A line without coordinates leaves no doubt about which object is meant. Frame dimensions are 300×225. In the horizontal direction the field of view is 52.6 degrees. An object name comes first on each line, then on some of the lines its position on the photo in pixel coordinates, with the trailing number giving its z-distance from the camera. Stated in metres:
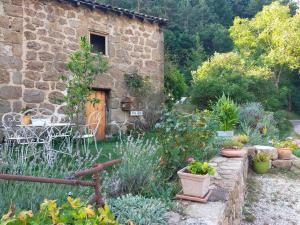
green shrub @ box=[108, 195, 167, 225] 1.99
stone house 6.28
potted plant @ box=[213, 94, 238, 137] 5.96
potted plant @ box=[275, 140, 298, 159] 6.14
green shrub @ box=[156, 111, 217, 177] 3.26
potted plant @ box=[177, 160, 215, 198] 2.56
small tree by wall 4.63
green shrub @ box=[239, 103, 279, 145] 7.53
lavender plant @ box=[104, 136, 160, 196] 2.54
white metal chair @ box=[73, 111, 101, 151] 4.59
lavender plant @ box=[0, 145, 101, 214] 1.89
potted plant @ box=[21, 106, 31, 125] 4.98
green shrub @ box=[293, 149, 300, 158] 6.96
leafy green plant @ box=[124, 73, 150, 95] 8.38
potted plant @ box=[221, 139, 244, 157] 4.77
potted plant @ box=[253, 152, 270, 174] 5.76
